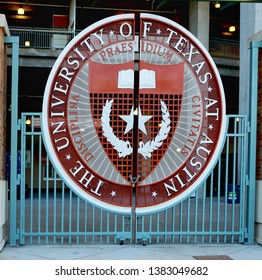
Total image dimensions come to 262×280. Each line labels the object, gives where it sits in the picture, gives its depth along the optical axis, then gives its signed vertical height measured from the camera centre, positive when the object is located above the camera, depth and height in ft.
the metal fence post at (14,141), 24.77 -0.85
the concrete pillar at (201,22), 62.23 +15.76
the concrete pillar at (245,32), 48.19 +11.99
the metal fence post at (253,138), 26.35 -0.48
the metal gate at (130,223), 24.95 -7.18
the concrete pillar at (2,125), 24.00 +0.08
